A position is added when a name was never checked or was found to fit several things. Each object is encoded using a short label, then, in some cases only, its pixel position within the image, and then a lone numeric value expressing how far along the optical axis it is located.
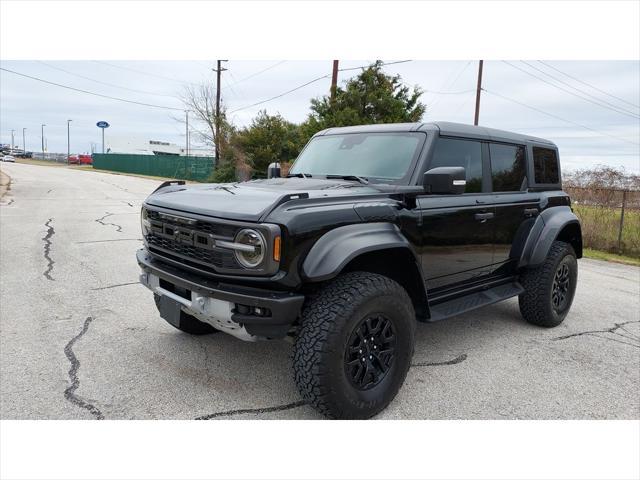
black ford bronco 2.82
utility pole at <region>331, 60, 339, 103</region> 18.27
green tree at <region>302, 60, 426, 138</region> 15.88
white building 80.44
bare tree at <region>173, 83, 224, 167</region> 32.56
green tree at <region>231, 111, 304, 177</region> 25.55
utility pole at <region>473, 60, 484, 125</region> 23.62
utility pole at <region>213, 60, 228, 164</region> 30.78
